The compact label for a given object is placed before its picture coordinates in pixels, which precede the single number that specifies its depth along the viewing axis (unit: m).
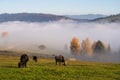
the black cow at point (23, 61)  56.29
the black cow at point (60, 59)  68.50
